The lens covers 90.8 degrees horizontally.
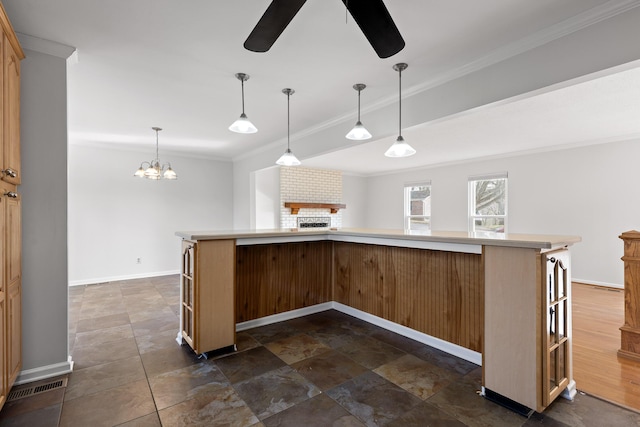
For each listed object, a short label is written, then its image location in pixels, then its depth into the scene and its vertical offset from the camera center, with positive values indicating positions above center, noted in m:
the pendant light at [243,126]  2.81 +0.77
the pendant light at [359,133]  2.91 +0.74
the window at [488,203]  6.34 +0.20
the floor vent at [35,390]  2.04 -1.19
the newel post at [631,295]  2.52 -0.68
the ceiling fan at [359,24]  1.52 +0.98
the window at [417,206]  7.70 +0.16
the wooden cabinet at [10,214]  1.84 -0.01
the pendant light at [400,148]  2.80 +0.57
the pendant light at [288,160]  3.50 +0.59
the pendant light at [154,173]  4.54 +0.59
